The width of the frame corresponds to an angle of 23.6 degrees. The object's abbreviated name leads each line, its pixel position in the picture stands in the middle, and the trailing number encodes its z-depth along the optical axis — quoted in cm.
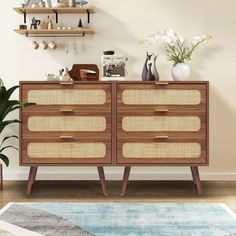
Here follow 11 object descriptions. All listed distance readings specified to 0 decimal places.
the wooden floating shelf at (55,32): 464
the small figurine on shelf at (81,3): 466
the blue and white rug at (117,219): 304
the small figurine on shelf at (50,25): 466
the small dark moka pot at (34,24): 470
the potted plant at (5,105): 428
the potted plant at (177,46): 444
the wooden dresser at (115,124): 421
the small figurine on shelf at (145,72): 442
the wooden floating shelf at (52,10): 462
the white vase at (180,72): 443
